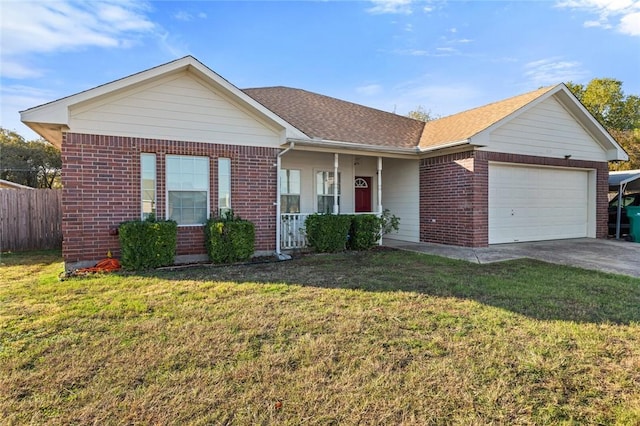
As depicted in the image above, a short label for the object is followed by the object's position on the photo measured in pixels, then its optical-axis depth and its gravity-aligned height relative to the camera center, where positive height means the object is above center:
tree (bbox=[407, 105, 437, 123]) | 34.47 +9.00
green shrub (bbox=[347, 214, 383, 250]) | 10.02 -0.75
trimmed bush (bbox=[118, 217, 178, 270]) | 7.04 -0.73
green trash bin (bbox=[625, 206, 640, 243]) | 11.73 -0.58
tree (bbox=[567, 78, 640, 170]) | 26.67 +7.71
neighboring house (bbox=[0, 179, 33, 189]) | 16.20 +1.11
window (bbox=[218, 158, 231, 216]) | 8.50 +0.53
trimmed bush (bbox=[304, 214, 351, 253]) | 9.46 -0.70
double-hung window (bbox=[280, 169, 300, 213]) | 11.02 +0.48
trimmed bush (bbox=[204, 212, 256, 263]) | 7.84 -0.74
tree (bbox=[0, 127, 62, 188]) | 25.22 +3.48
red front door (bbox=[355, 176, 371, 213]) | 12.88 +0.45
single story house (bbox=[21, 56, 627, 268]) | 7.30 +1.21
